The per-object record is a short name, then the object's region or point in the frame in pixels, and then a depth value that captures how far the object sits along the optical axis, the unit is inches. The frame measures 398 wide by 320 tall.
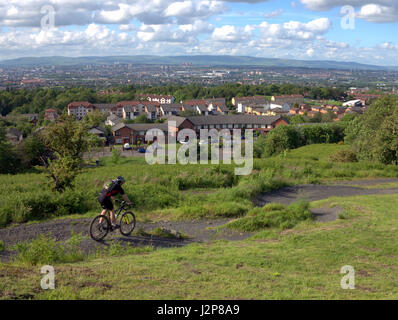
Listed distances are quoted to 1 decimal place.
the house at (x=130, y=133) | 2215.8
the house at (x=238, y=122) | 2393.7
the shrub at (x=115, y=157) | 1360.7
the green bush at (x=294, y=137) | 1652.3
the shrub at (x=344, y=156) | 1180.5
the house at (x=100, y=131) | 2126.2
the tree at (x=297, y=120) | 2514.3
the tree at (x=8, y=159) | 1302.9
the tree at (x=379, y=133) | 1016.2
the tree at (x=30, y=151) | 1368.1
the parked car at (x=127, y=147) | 1988.7
